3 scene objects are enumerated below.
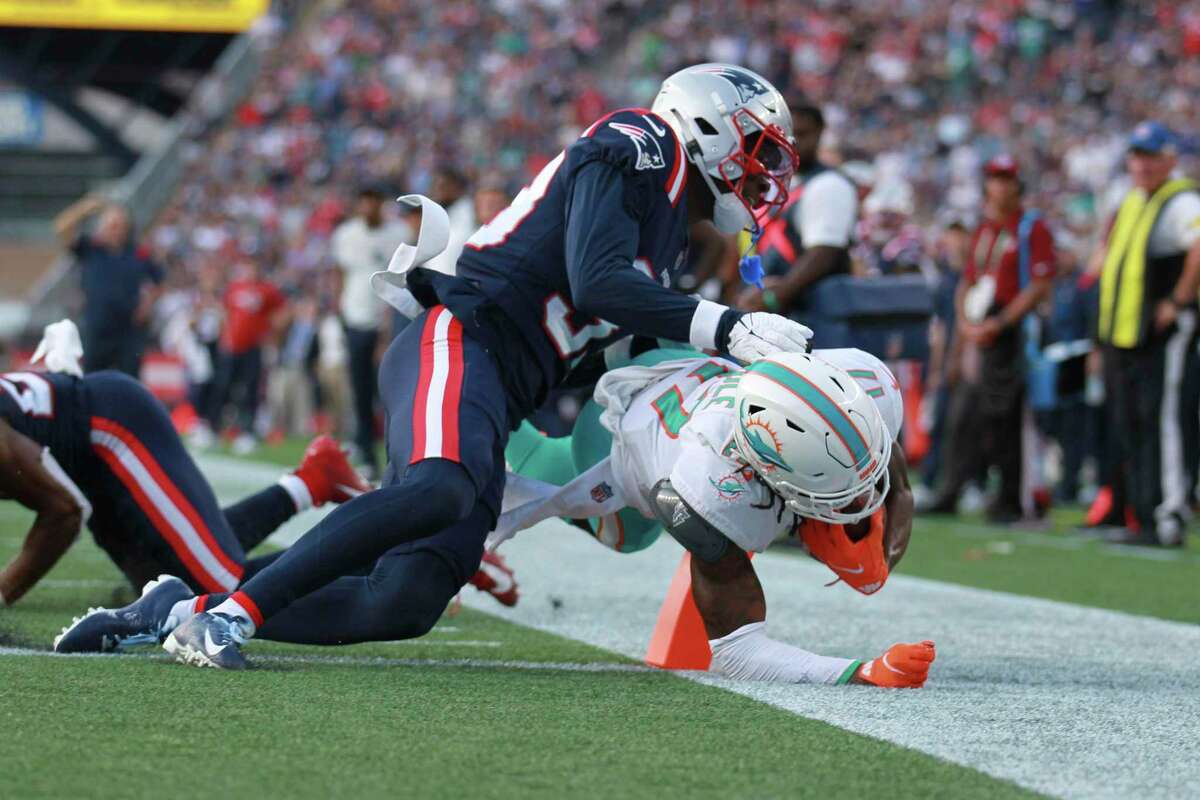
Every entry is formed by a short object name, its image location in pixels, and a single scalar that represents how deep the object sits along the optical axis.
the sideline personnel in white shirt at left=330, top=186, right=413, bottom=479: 22.91
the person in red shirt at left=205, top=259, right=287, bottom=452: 35.00
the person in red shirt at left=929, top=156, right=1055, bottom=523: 18.45
